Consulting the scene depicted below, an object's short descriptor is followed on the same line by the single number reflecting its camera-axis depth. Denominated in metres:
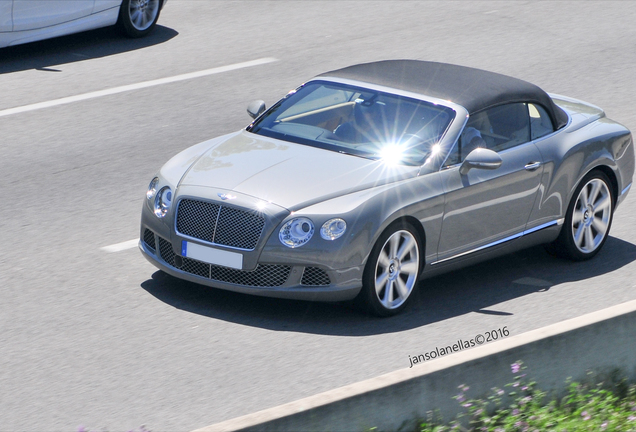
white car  25.42
